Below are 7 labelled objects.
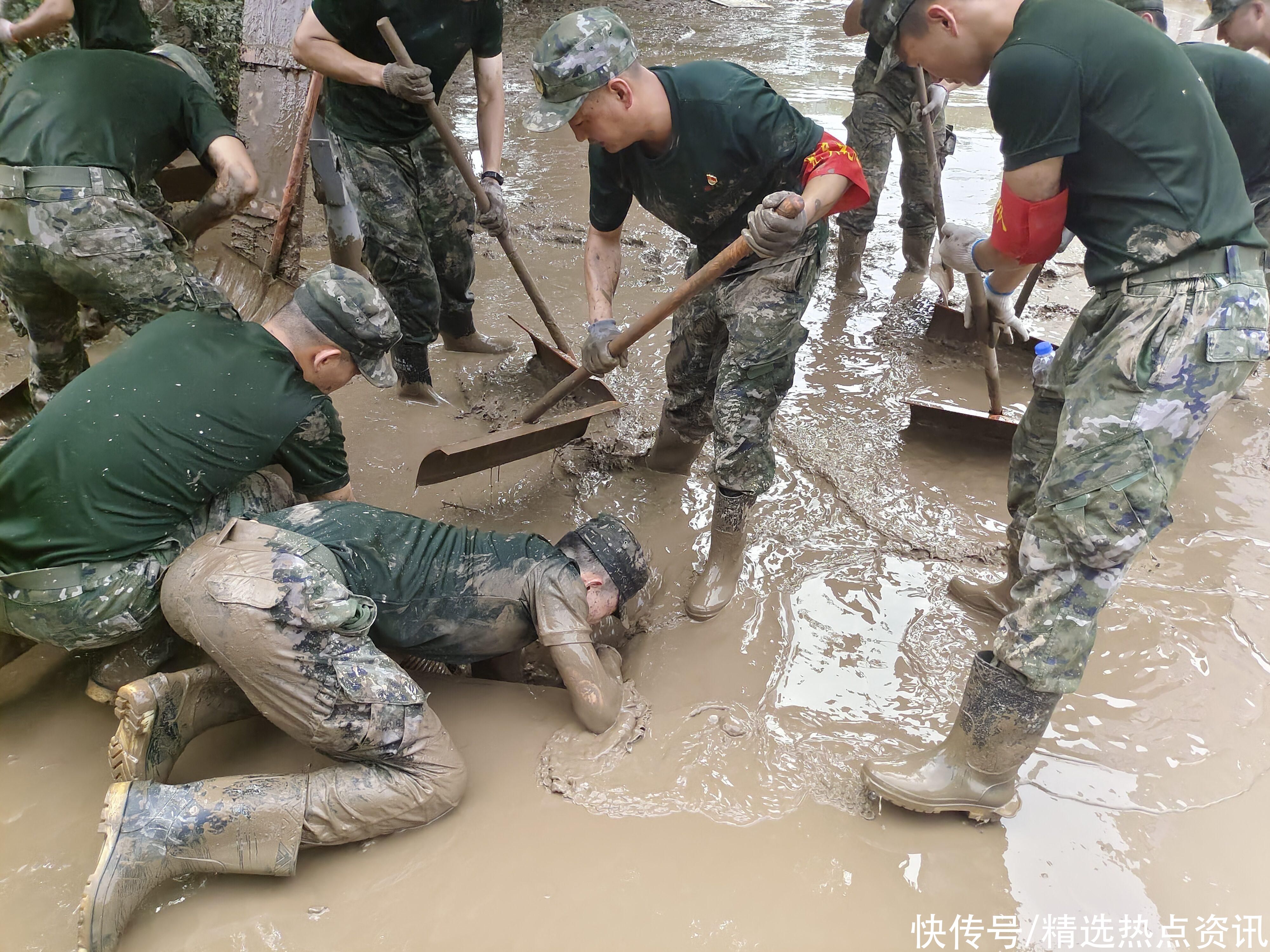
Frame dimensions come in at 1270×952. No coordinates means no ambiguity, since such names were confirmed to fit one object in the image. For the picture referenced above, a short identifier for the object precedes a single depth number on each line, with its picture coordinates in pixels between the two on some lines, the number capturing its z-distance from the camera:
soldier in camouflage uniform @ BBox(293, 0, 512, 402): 3.15
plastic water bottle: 2.49
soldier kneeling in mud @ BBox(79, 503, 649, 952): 1.92
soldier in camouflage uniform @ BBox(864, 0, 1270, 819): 1.76
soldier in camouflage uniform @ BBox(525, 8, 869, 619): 2.42
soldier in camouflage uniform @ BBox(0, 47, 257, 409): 2.63
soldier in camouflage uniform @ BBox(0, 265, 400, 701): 2.08
